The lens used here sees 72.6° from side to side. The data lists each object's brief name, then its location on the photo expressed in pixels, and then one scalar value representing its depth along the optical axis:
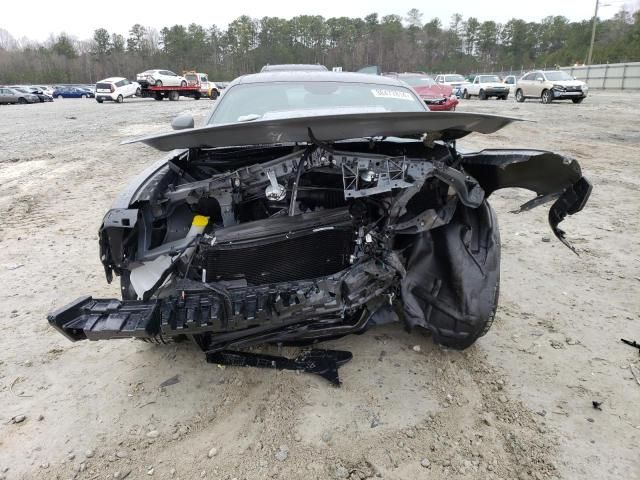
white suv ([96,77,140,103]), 29.72
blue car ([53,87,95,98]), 47.16
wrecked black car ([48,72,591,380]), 2.12
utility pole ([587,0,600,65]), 39.84
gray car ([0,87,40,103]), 35.25
